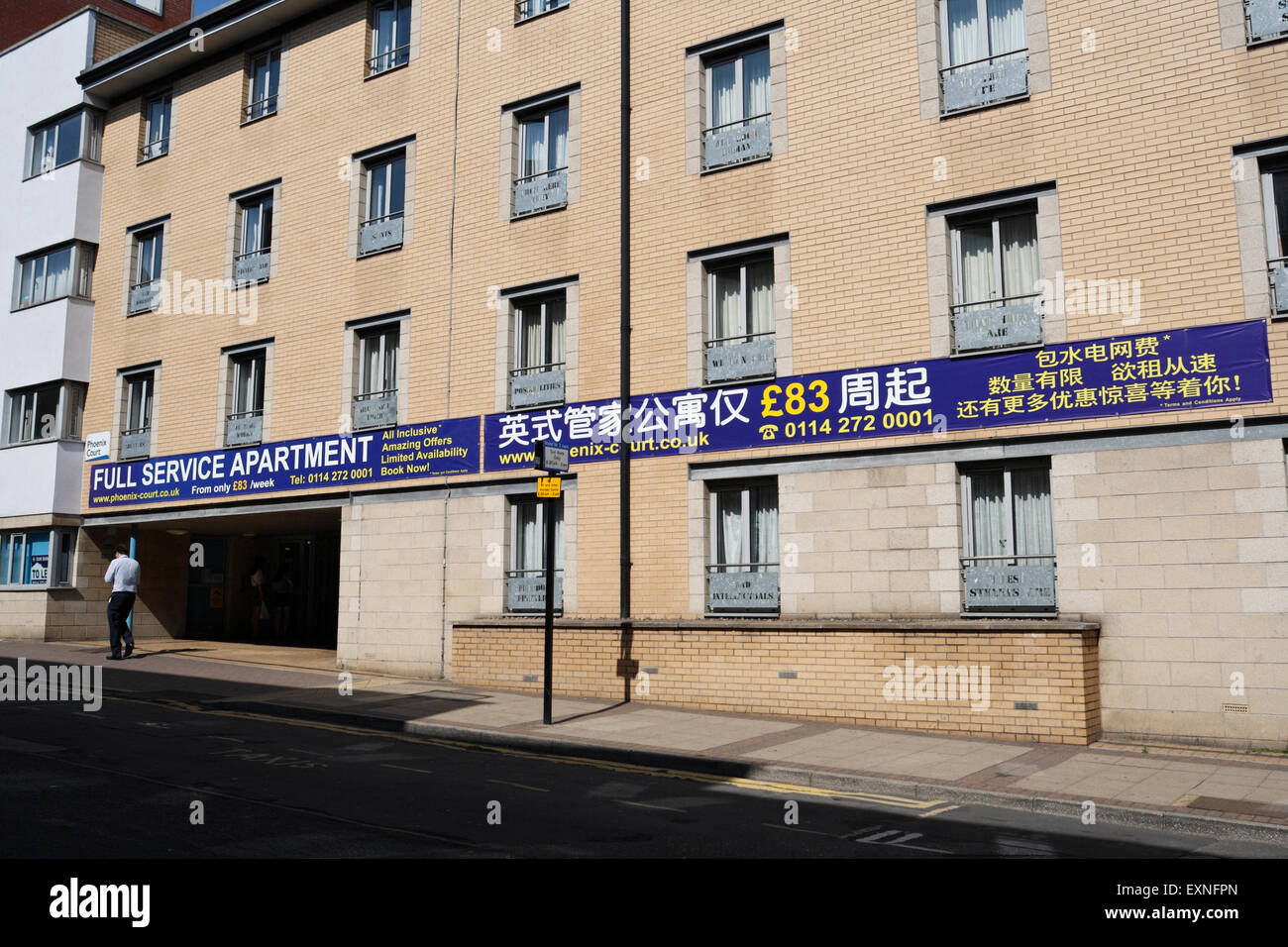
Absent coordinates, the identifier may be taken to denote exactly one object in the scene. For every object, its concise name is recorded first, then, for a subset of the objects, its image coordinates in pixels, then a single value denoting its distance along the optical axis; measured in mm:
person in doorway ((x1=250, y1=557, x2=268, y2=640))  24641
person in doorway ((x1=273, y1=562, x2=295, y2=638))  24359
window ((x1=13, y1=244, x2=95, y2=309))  23875
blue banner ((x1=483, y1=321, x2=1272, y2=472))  11484
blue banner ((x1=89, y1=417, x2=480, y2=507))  17469
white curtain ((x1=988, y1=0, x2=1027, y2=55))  13391
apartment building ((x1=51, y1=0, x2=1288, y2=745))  11617
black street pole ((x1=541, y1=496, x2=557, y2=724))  12352
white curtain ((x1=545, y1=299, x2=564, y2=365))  16825
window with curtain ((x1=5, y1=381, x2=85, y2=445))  23234
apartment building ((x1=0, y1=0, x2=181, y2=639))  22891
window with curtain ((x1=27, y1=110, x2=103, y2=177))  24453
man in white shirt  18516
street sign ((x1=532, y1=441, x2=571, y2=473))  12297
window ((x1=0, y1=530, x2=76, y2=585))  22656
